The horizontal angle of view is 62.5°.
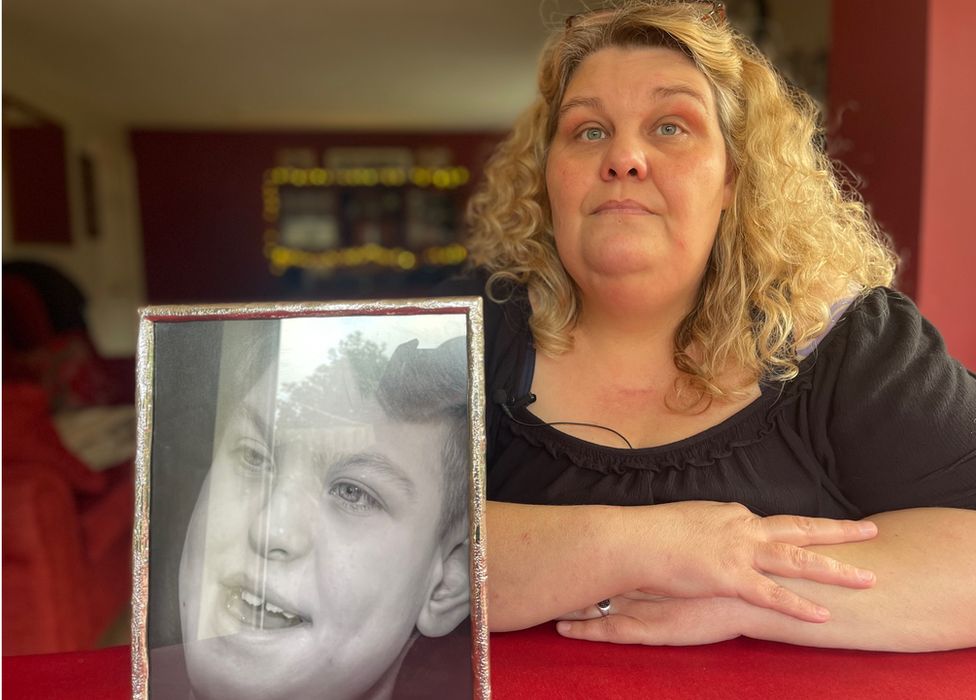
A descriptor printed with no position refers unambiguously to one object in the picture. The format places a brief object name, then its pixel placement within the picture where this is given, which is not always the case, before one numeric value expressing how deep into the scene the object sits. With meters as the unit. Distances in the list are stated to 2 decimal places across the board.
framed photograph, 0.55
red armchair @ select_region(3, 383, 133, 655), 2.09
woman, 0.80
